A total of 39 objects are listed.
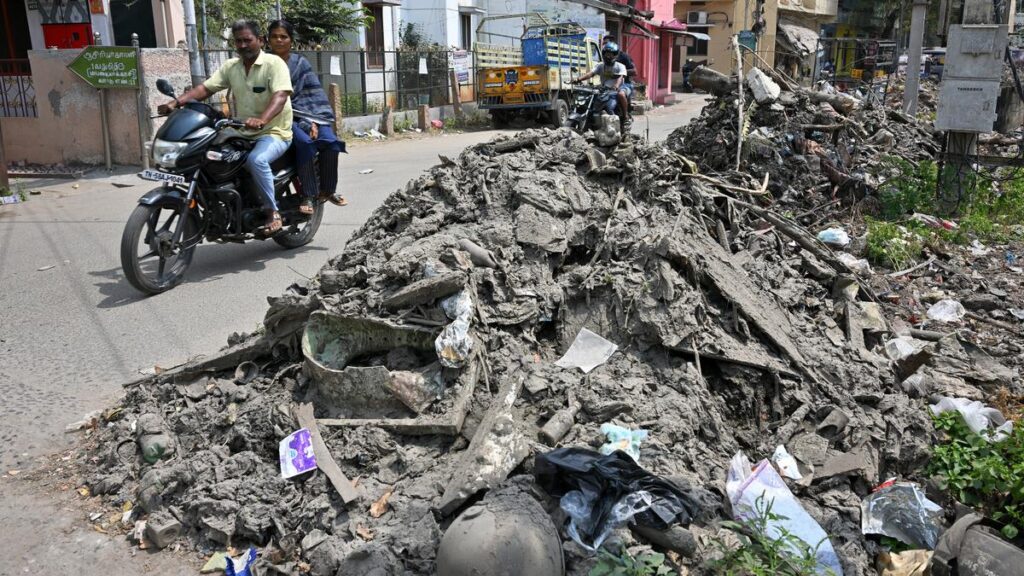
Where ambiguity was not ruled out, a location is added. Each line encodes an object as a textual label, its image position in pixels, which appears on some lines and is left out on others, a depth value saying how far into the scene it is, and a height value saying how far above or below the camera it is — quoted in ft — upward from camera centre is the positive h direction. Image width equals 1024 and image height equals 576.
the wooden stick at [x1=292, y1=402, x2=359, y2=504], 10.85 -5.18
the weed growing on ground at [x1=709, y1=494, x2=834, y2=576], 9.23 -5.45
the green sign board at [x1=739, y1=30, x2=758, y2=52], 105.40 +6.53
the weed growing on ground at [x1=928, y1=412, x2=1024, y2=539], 11.37 -5.75
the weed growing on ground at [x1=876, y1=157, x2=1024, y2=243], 28.81 -4.33
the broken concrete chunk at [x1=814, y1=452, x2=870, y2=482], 11.70 -5.49
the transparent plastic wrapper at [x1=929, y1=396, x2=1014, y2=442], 13.24 -5.66
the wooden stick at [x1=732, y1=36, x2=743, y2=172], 31.65 -1.05
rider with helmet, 43.16 +0.94
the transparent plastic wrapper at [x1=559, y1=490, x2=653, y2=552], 9.63 -5.13
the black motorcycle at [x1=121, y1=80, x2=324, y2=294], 19.84 -2.69
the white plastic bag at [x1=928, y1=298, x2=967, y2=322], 20.49 -5.76
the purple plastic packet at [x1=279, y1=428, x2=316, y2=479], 11.41 -5.19
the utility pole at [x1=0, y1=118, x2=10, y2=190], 34.80 -3.45
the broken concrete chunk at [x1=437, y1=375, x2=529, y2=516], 10.35 -4.89
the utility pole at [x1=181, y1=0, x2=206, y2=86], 41.70 +2.60
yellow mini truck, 70.44 +1.06
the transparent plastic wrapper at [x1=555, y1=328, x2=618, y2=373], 13.10 -4.32
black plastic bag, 9.68 -4.90
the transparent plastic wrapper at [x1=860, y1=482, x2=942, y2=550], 10.74 -5.80
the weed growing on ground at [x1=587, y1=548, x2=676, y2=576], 8.95 -5.34
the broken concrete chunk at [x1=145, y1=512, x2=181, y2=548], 10.66 -5.77
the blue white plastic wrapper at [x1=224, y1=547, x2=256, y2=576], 10.12 -5.94
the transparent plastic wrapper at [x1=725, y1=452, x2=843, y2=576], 10.23 -5.45
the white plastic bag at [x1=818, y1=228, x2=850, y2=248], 25.26 -4.72
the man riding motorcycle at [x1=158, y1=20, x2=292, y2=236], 21.42 -0.09
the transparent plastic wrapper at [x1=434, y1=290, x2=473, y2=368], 12.30 -3.82
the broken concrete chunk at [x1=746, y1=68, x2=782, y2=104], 34.65 -0.03
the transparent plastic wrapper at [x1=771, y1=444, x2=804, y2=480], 11.59 -5.44
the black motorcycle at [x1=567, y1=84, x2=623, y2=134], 42.65 -0.97
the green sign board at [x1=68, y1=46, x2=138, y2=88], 40.19 +1.30
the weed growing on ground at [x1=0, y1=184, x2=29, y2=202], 34.73 -4.28
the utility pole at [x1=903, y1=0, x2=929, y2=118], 53.16 +1.82
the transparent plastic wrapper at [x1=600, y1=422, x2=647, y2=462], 11.07 -4.87
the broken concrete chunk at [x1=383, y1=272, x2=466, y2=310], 13.01 -3.24
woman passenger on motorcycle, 23.54 -0.98
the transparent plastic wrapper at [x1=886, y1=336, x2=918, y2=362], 16.45 -5.45
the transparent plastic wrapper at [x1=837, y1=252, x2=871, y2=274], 23.01 -5.12
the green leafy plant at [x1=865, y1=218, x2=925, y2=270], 24.61 -4.95
